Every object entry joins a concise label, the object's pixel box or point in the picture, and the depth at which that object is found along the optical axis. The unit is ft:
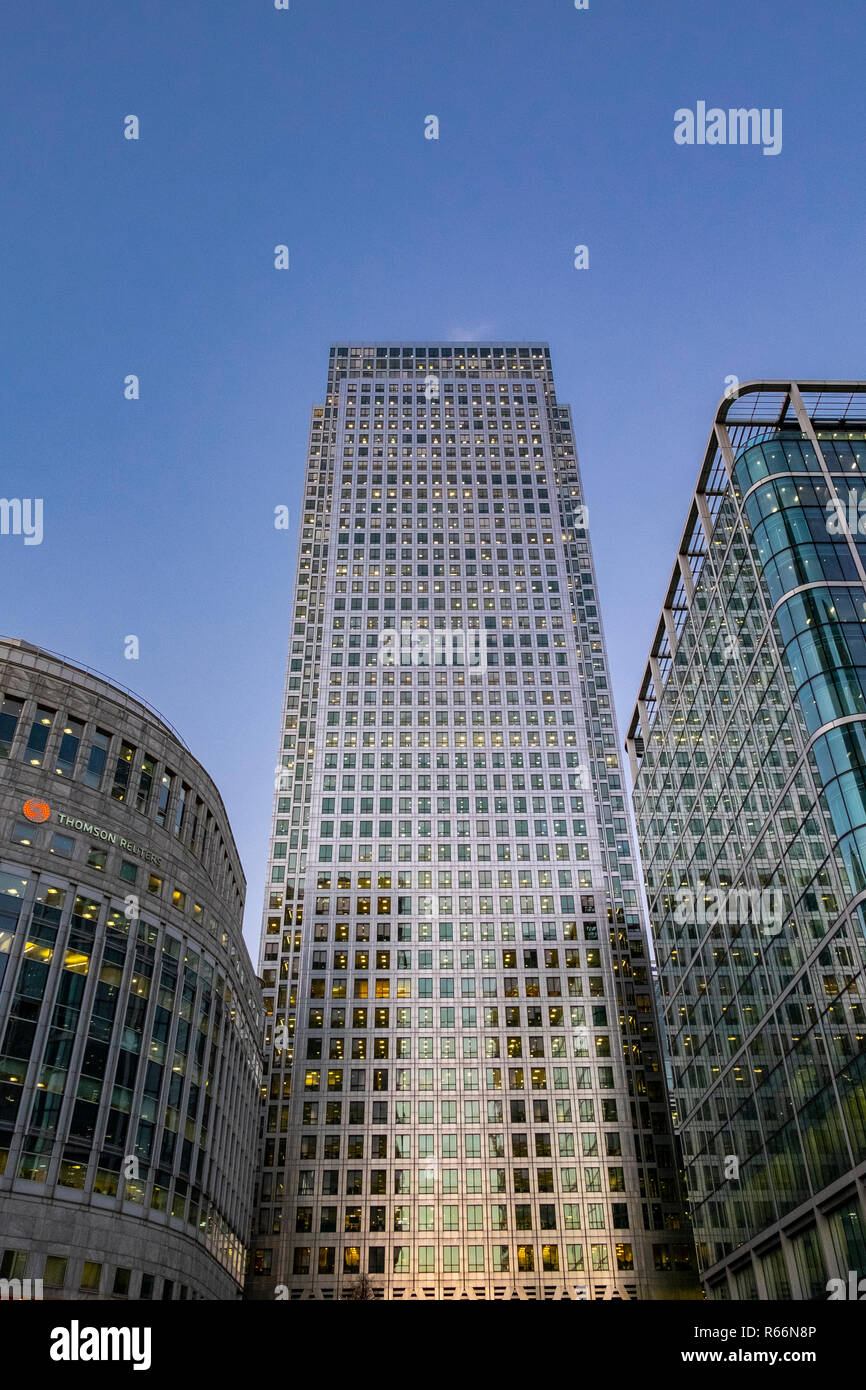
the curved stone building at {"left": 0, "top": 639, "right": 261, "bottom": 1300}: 152.25
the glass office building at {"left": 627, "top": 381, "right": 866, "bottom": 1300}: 176.04
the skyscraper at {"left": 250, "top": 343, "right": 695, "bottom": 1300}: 302.45
